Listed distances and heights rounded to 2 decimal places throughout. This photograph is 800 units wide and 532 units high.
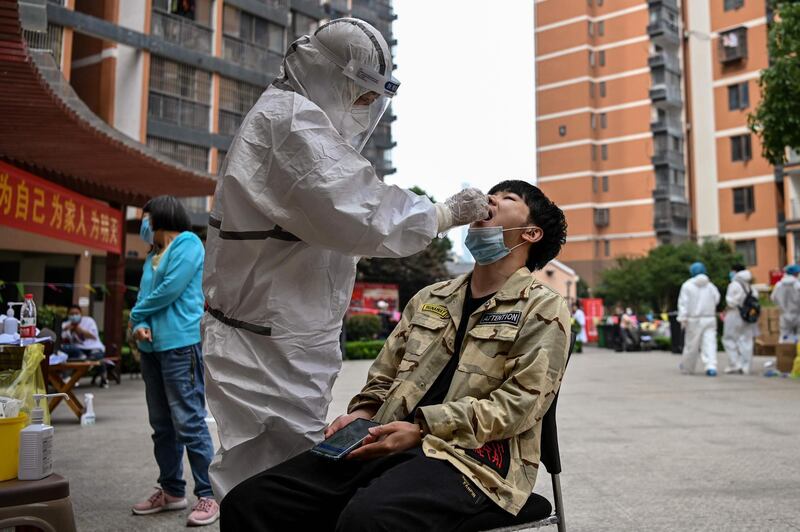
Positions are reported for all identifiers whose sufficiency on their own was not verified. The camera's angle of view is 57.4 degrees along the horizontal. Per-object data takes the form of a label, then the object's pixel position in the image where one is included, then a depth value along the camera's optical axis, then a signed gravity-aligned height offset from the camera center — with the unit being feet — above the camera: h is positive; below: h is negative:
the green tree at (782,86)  34.81 +11.64
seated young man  6.69 -0.96
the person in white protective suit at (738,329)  38.70 -0.12
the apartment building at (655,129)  134.51 +41.38
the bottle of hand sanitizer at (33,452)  8.13 -1.47
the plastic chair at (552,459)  7.62 -1.46
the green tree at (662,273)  121.49 +9.05
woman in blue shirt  12.14 -0.82
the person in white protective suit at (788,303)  36.06 +1.19
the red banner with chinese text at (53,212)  23.09 +4.11
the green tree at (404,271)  114.68 +8.25
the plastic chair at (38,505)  7.66 -1.98
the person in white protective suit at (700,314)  38.60 +0.65
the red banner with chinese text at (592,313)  100.99 +1.81
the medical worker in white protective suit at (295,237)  7.04 +0.86
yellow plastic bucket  8.08 -1.41
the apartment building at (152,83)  59.31 +24.19
